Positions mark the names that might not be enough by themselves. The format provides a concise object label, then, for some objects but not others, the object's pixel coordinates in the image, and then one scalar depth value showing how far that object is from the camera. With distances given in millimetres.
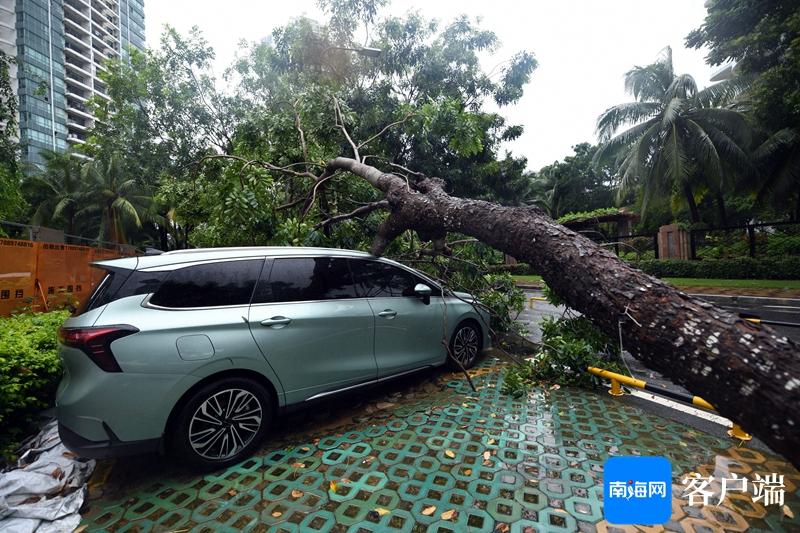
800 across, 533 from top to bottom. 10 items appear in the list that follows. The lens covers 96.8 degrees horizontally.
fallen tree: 1231
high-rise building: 43656
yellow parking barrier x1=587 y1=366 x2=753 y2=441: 2470
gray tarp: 1990
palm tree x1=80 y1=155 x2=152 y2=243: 21875
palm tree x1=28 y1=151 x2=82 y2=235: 22062
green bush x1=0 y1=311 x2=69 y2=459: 2650
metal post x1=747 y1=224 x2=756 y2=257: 12307
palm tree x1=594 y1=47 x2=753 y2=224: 15836
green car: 2168
